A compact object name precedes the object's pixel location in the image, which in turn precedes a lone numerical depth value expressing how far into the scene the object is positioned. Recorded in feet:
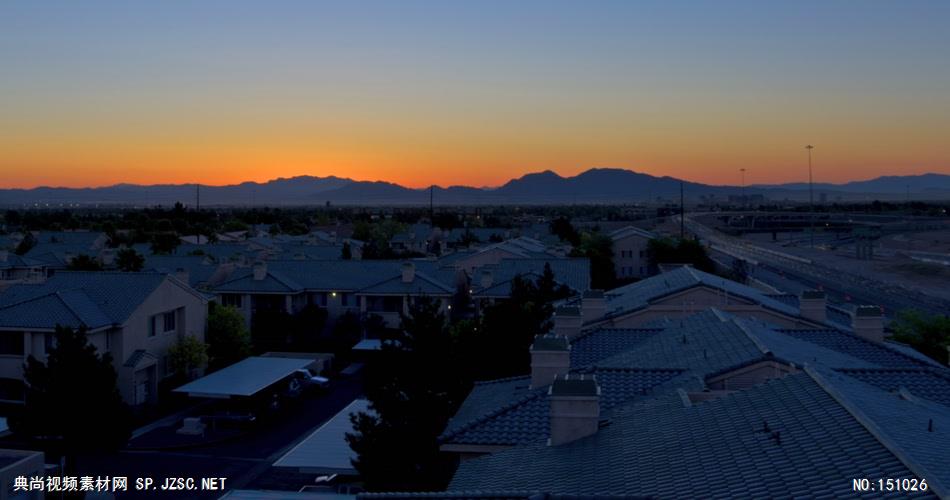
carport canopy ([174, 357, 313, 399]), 88.74
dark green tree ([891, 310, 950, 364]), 94.94
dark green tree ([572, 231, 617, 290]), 188.75
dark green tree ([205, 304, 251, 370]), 112.47
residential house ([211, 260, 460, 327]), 137.08
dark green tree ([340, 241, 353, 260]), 193.26
